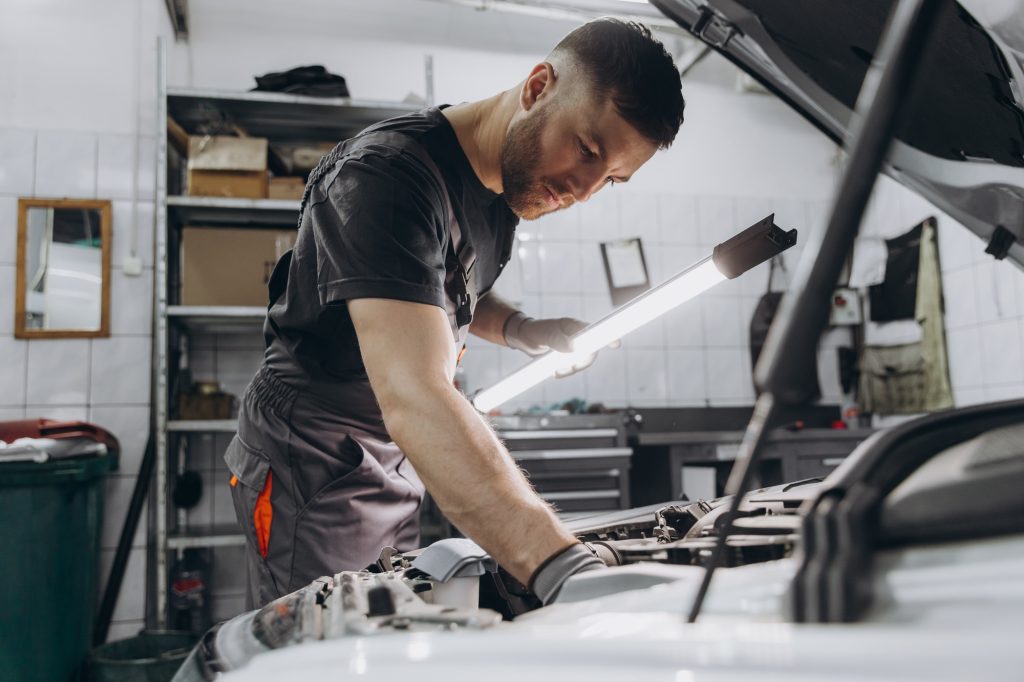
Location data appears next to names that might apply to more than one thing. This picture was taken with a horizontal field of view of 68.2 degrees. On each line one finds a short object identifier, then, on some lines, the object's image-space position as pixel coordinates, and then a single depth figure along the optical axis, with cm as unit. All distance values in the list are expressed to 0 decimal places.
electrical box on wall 433
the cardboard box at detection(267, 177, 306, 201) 323
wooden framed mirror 326
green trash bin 244
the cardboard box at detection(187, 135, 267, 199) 314
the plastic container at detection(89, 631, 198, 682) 255
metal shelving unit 301
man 93
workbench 342
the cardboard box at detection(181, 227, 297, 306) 314
